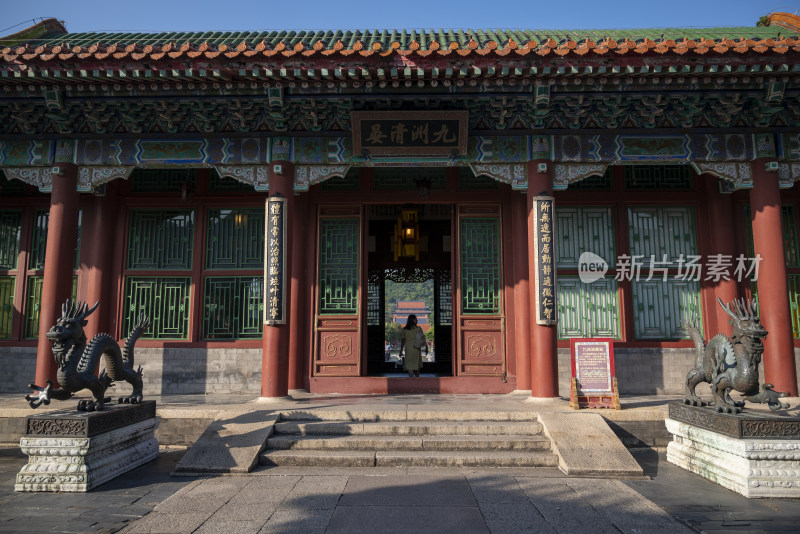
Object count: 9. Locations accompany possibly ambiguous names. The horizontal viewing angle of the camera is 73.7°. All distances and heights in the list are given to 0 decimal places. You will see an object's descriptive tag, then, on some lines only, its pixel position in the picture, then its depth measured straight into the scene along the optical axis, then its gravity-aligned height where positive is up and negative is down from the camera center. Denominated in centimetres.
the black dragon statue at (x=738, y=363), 541 -37
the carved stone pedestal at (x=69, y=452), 507 -119
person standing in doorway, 1174 -37
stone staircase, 589 -131
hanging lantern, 1188 +212
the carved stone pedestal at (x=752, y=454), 495 -121
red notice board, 725 -63
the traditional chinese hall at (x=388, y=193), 724 +235
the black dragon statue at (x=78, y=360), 544 -33
